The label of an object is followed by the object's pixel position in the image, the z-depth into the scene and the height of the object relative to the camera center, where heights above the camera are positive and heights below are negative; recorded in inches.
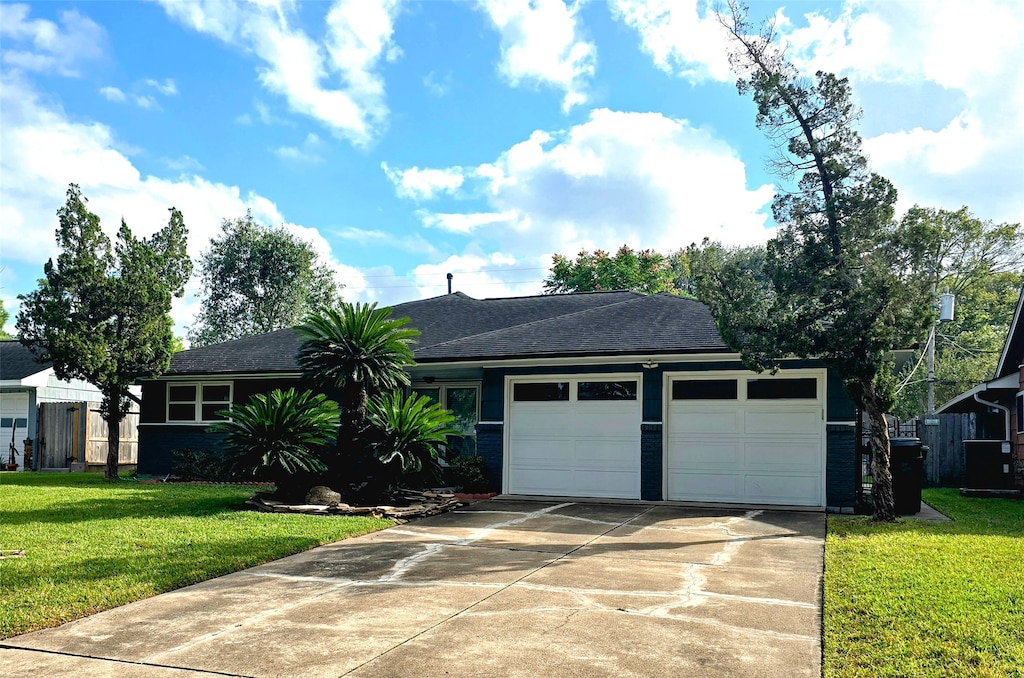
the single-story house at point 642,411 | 526.6 -7.7
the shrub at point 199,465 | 739.4 -68.6
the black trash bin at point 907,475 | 486.3 -43.3
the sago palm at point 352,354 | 500.7 +25.7
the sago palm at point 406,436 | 500.4 -25.8
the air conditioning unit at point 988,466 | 666.2 -50.0
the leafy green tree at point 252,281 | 1422.2 +203.8
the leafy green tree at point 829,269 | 426.0 +74.1
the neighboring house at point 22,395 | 962.1 -7.0
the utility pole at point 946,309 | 906.1 +112.9
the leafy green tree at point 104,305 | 678.5 +74.9
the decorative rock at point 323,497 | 480.7 -62.3
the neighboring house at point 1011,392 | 706.8 +13.3
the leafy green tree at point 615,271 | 1692.9 +279.2
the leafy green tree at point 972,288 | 1495.3 +231.5
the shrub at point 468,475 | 601.3 -59.0
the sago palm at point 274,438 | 484.7 -27.7
